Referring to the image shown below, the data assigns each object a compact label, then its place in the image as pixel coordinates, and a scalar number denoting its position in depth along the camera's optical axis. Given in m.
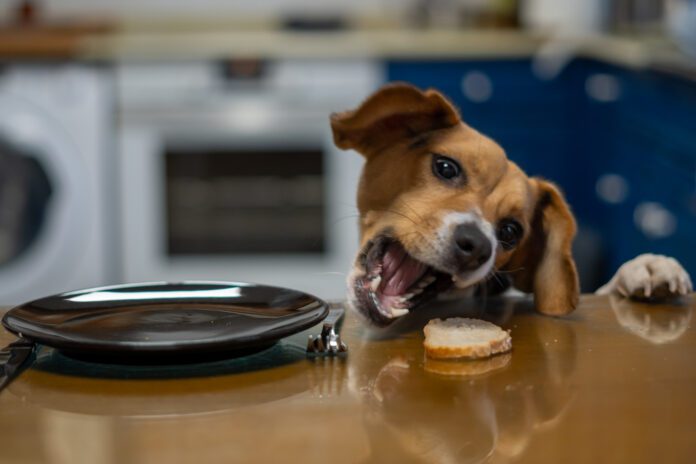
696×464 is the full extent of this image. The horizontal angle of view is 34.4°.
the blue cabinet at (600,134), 3.16
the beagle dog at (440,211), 1.33
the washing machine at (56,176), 4.27
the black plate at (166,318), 0.96
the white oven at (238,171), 4.30
